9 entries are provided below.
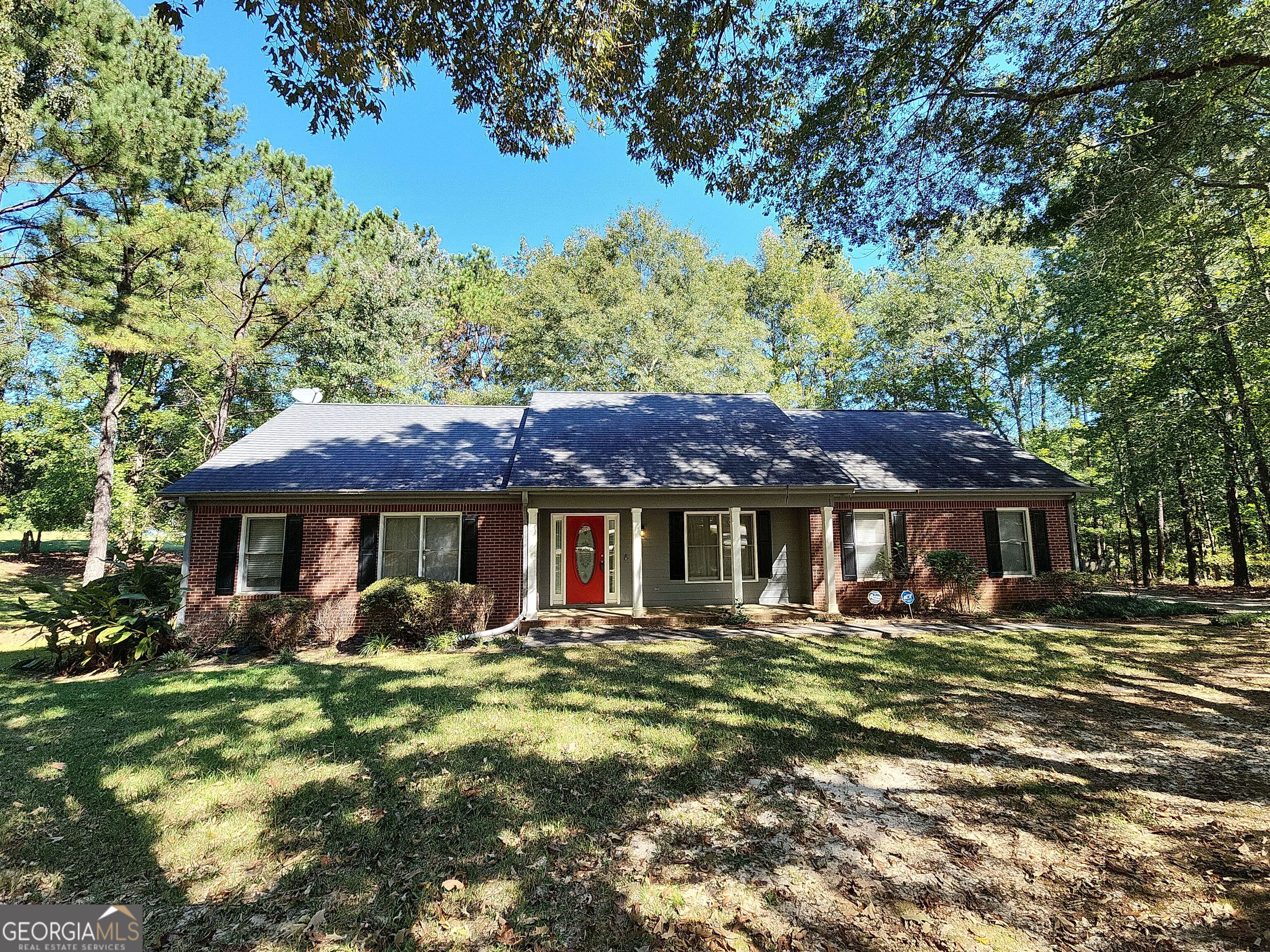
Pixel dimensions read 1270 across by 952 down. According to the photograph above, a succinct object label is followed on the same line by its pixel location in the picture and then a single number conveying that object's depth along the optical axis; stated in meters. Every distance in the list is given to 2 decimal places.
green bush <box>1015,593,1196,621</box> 10.71
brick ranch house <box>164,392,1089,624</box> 10.16
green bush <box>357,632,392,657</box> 8.88
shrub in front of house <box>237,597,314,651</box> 9.22
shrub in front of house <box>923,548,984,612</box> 11.40
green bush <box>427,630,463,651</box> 8.95
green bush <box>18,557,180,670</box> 7.93
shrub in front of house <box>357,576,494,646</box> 9.28
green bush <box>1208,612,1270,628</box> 9.51
